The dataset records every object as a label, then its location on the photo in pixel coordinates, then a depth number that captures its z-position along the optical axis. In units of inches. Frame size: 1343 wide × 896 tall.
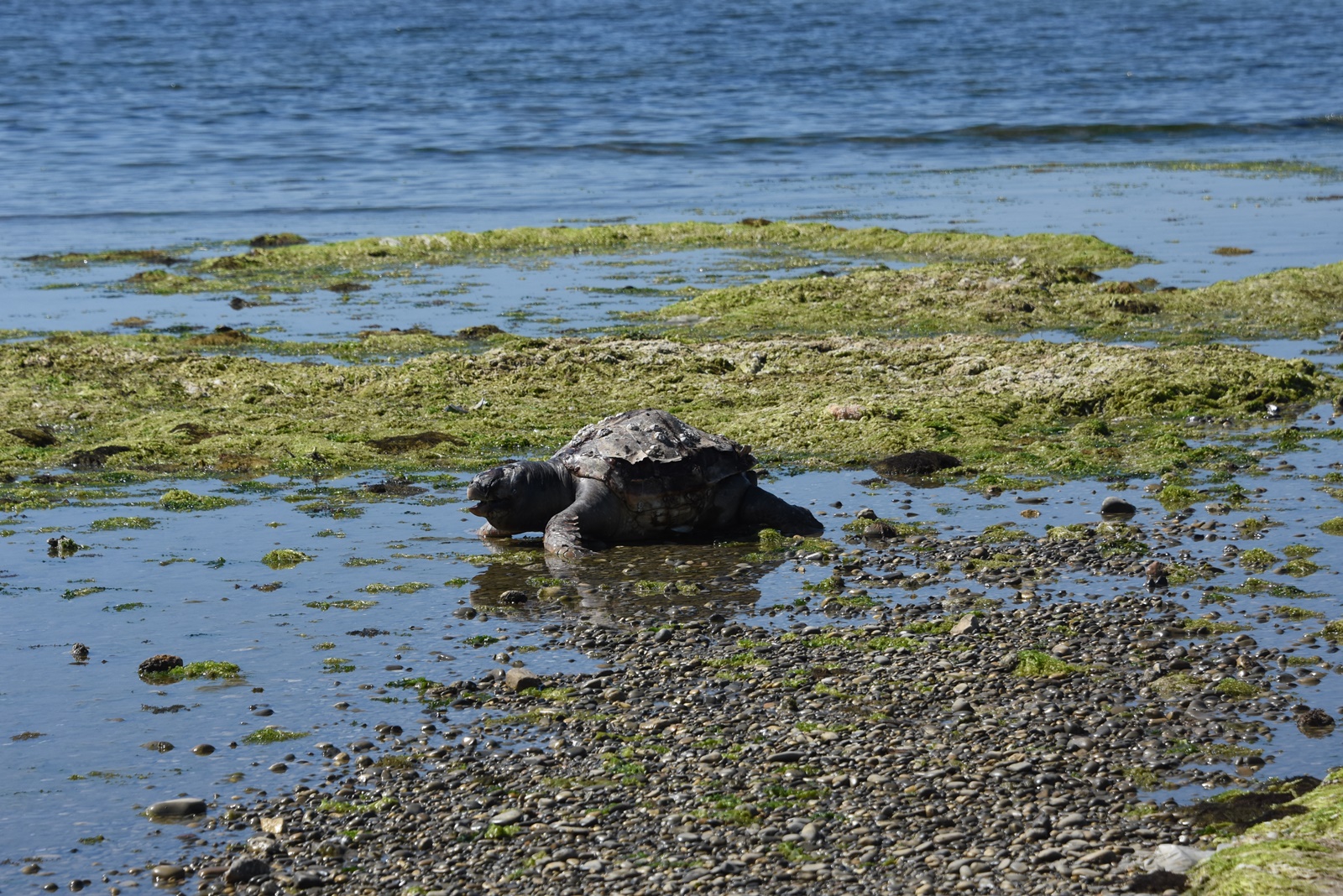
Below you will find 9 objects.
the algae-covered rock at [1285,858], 402.3
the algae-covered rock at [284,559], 784.3
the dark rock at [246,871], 458.9
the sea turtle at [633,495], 827.4
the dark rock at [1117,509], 827.4
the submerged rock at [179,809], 503.5
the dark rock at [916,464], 943.0
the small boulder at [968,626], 649.6
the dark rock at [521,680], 604.7
